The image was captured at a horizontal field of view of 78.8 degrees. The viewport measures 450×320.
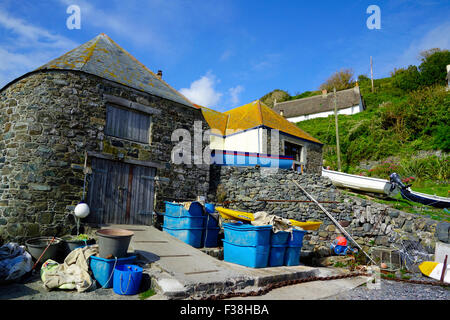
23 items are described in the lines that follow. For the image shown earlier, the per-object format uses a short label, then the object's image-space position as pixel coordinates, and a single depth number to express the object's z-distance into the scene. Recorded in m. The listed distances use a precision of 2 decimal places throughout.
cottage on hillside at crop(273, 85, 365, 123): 35.72
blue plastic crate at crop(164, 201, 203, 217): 8.61
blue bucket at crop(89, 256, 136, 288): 5.53
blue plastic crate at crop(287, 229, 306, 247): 7.79
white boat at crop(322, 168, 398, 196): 13.06
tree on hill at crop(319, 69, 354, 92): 46.59
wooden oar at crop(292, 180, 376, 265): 10.86
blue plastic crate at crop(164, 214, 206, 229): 8.50
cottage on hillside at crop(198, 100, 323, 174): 16.64
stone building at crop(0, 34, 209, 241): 7.74
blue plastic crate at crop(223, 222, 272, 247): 7.05
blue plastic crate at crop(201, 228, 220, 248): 8.82
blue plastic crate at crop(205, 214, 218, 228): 8.88
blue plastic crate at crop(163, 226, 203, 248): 8.45
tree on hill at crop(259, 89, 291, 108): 48.91
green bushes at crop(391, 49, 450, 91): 32.12
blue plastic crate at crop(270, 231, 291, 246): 7.41
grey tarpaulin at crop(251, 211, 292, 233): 7.44
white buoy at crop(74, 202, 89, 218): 7.77
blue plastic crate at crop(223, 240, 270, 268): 7.03
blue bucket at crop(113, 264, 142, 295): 5.15
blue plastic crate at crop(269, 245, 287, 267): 7.43
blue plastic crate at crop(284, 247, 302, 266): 7.80
